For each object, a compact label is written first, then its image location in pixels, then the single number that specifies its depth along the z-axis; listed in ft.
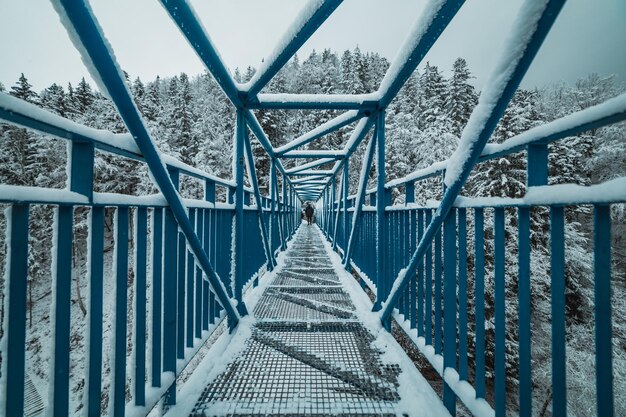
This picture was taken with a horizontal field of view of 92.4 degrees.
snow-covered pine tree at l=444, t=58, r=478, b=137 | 71.10
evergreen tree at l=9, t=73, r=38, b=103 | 61.56
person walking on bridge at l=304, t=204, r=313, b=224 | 132.32
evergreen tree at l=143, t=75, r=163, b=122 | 81.71
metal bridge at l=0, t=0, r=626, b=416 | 2.75
